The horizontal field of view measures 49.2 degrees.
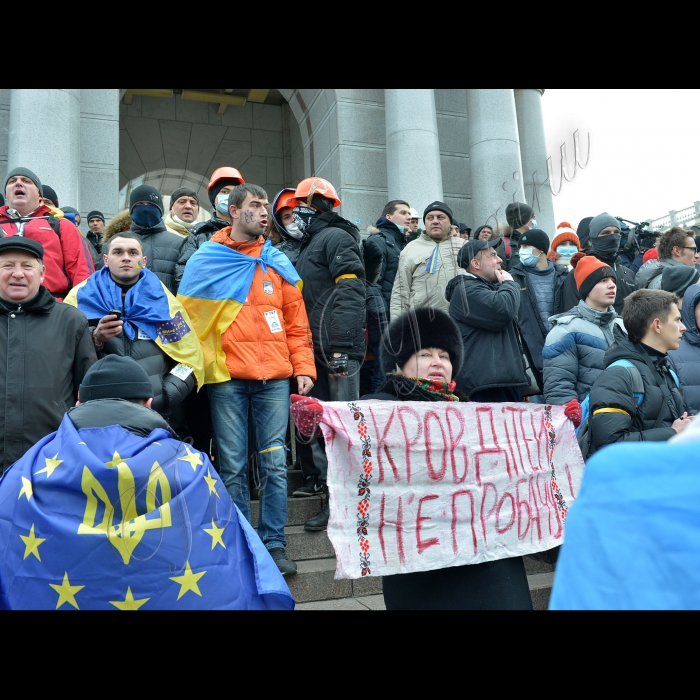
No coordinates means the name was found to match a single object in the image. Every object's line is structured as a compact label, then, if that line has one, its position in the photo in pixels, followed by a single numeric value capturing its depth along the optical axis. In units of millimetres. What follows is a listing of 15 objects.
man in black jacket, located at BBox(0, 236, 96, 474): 3742
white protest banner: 3199
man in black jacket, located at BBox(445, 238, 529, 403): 5316
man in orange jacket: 4387
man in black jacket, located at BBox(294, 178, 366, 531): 4973
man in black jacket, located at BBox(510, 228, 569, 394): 6688
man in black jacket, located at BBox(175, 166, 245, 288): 5814
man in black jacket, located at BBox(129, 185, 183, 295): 5809
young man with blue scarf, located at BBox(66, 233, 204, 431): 4410
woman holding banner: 3146
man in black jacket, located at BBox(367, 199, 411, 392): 5969
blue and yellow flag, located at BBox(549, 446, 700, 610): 997
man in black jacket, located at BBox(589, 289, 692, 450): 3939
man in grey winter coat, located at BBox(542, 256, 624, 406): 5219
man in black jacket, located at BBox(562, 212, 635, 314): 7055
